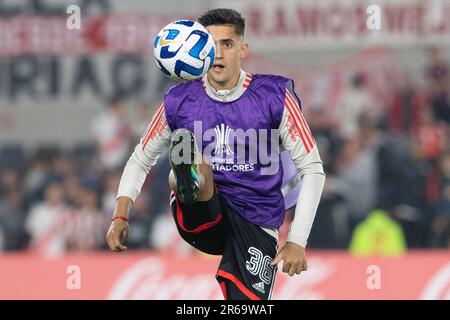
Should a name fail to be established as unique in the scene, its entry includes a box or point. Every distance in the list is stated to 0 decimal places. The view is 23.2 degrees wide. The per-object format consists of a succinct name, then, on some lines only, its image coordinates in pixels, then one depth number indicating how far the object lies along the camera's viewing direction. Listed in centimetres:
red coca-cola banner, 1084
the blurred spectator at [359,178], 1367
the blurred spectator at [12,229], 1377
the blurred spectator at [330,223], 1315
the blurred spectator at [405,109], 1441
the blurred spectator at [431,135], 1387
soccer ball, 633
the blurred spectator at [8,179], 1450
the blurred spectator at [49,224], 1353
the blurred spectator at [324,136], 1389
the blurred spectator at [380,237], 1291
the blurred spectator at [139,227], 1328
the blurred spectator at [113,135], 1464
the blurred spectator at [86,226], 1347
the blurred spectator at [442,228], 1310
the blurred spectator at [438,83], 1449
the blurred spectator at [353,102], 1464
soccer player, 651
